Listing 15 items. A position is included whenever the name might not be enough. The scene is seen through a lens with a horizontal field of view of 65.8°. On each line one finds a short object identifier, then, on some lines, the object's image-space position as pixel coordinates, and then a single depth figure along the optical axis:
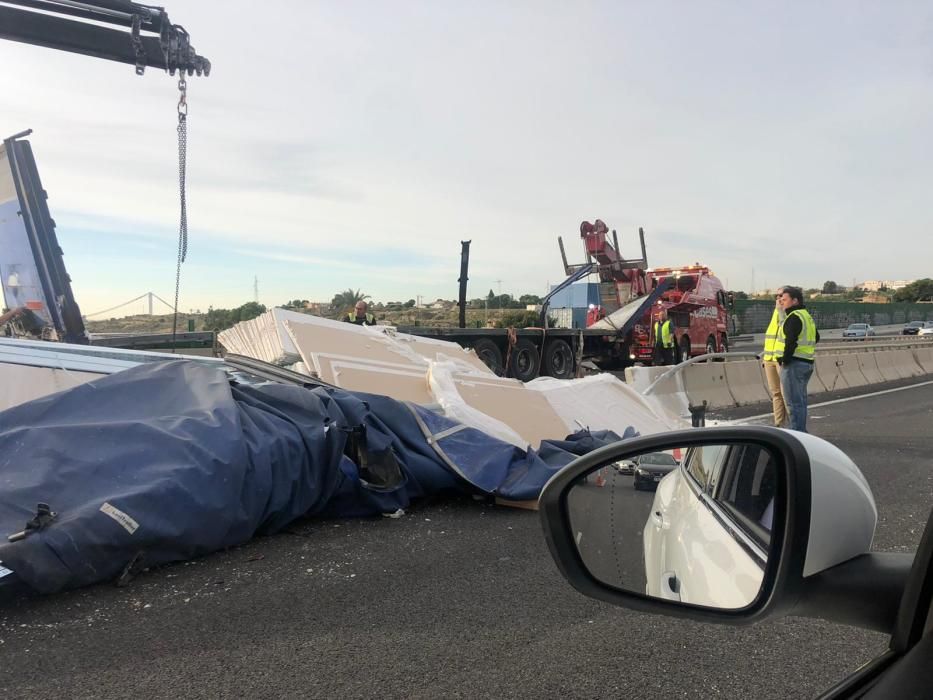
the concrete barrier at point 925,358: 18.47
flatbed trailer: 15.17
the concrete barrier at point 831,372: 14.19
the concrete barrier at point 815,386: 13.88
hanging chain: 7.55
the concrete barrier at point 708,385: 11.54
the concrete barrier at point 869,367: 15.84
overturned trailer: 3.74
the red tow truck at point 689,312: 18.06
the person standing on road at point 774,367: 8.53
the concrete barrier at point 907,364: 17.48
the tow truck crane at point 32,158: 8.30
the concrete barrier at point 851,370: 15.05
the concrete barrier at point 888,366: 16.66
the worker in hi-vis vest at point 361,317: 12.77
